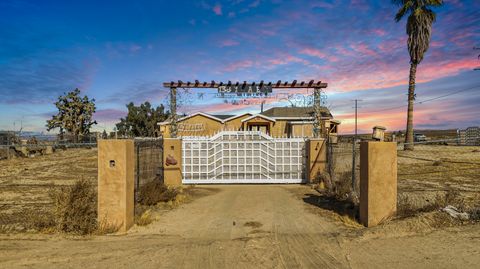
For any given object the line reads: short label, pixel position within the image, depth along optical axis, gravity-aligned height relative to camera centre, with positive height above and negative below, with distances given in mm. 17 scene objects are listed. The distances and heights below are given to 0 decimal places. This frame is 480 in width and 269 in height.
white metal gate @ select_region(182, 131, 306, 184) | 16297 -1095
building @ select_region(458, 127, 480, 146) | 39191 +302
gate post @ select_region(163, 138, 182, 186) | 15664 -1181
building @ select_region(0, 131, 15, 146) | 31947 -279
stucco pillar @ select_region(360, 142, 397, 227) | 7887 -1058
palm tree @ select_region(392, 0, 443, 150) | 30078 +8792
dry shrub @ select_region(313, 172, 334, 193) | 12559 -1761
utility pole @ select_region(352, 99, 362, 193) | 10488 -1330
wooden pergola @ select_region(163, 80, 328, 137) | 16170 +2271
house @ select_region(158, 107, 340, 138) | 35938 +1304
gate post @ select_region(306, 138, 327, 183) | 15844 -968
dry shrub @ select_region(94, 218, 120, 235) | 7455 -1972
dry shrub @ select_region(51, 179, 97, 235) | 7414 -1621
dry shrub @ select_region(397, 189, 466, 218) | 8031 -1643
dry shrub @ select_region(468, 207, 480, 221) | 7596 -1696
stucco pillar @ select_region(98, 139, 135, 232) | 7672 -1038
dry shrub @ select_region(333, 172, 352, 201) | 11062 -1685
